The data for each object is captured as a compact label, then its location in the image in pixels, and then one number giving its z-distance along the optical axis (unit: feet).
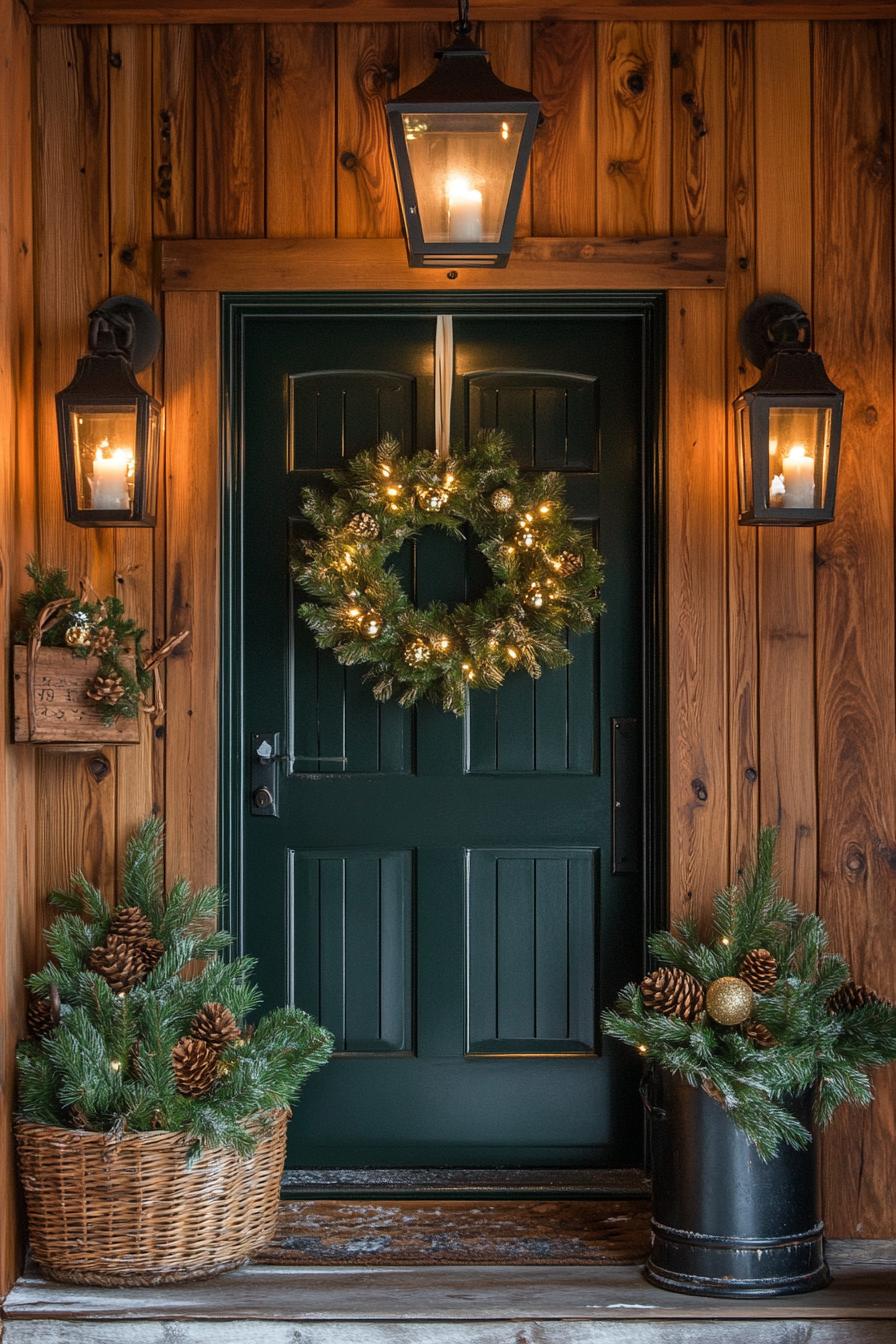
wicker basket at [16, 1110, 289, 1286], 7.84
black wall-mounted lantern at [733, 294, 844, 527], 8.39
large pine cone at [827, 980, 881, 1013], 8.38
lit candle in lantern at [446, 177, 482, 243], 7.02
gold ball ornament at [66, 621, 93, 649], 8.46
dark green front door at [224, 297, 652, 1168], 9.68
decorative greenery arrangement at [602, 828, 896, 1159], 7.82
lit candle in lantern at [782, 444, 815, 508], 8.43
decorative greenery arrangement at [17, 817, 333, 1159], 7.86
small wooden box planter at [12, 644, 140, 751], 8.48
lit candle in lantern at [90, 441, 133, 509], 8.41
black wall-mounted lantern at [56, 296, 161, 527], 8.38
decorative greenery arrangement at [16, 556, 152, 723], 8.48
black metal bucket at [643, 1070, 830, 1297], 7.91
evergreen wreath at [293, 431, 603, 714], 9.05
